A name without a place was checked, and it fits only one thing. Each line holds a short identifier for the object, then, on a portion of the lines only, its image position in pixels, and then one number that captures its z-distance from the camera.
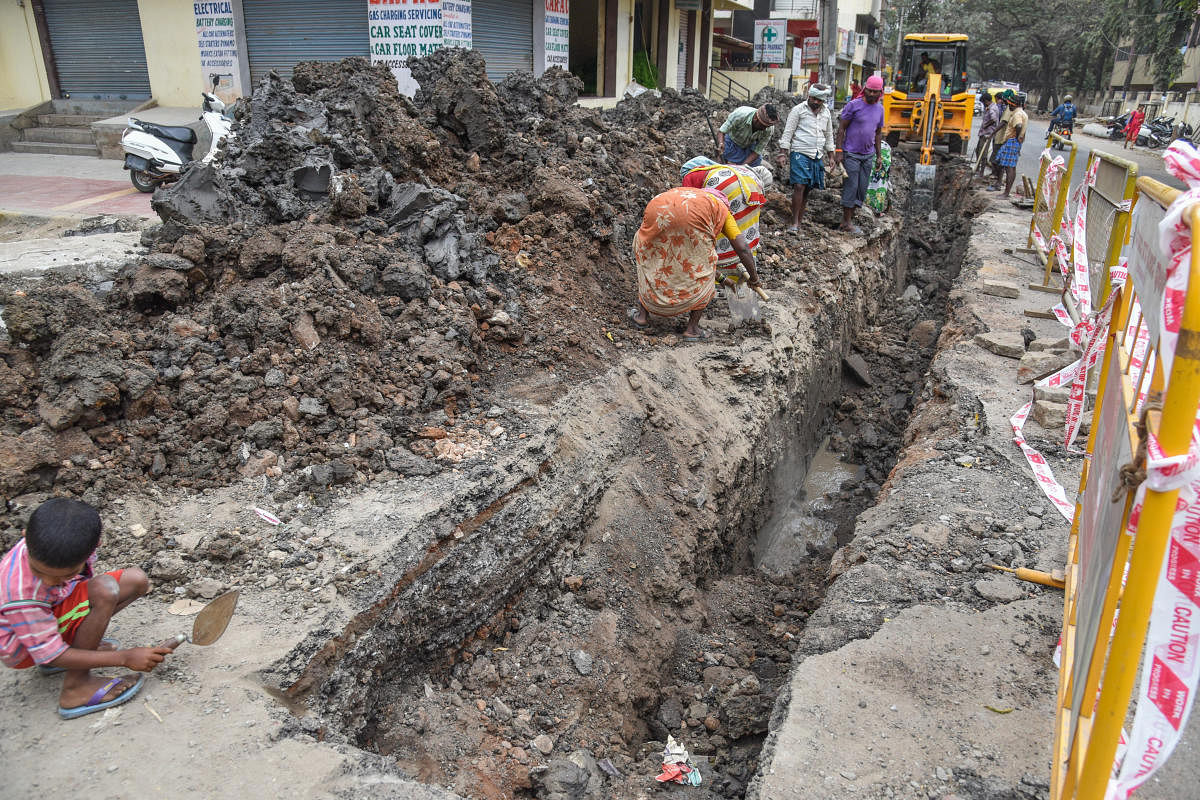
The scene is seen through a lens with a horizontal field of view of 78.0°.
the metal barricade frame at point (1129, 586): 1.45
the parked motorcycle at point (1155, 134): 24.83
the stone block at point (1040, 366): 5.31
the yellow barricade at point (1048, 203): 7.62
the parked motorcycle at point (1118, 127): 29.23
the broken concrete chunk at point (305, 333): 3.98
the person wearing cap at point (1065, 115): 25.50
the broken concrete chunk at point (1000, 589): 3.28
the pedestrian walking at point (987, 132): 12.95
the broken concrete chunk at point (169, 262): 4.18
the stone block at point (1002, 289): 7.35
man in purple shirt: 8.06
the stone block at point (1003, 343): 5.89
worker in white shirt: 7.75
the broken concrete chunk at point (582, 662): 3.58
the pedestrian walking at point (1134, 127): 25.03
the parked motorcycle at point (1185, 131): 23.75
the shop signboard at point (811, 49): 24.70
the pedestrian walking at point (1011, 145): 11.76
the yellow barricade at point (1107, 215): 4.79
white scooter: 8.54
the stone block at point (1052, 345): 5.75
